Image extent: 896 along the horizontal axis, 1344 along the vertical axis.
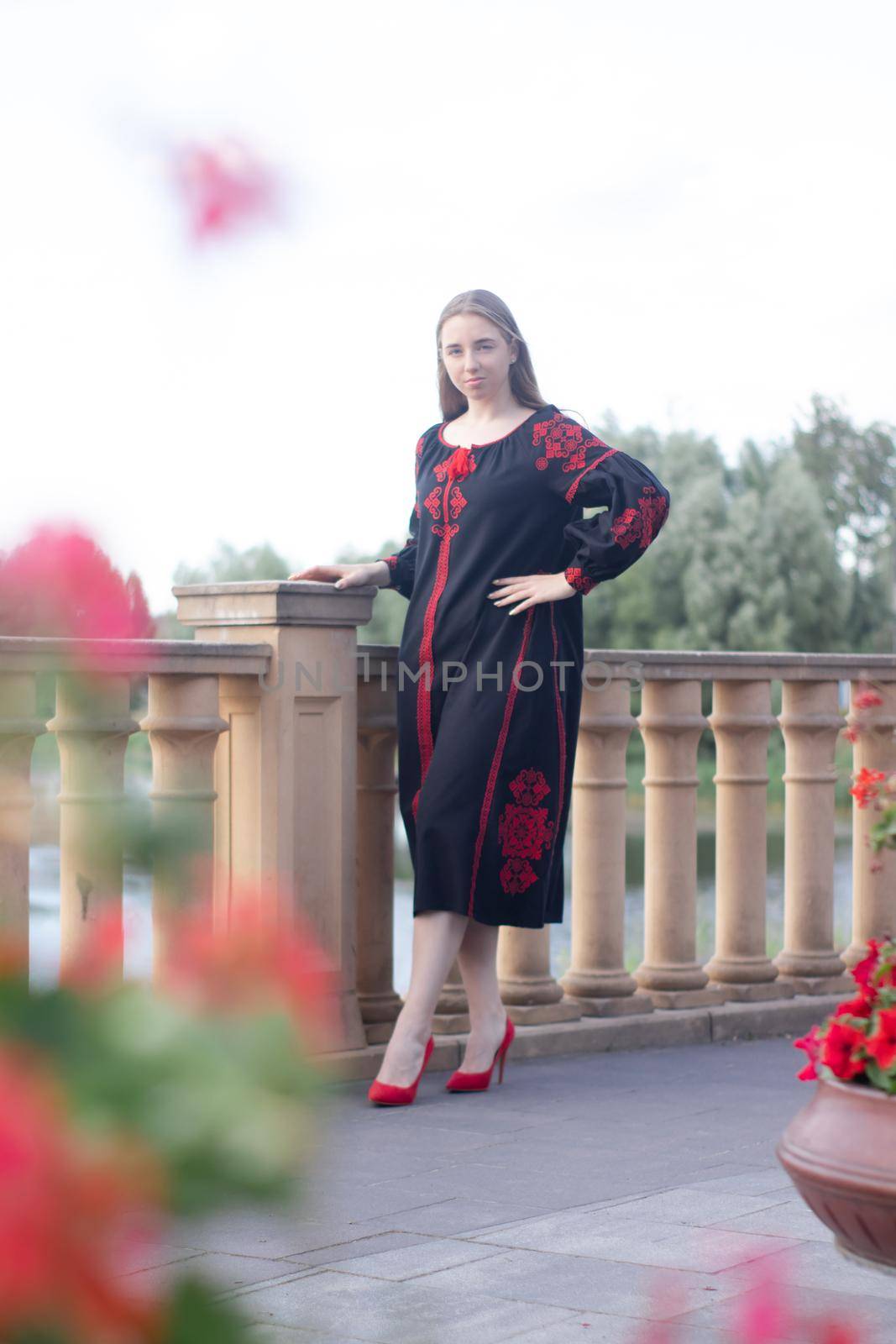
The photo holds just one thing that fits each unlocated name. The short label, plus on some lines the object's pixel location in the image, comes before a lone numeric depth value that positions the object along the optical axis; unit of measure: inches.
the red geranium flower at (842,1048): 203.9
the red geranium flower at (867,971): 210.1
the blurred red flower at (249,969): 39.1
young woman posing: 361.7
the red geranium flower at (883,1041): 197.5
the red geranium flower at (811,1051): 210.1
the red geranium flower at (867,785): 212.8
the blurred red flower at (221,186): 46.5
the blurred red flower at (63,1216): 33.2
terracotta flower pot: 193.9
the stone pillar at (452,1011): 416.2
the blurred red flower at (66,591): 47.6
